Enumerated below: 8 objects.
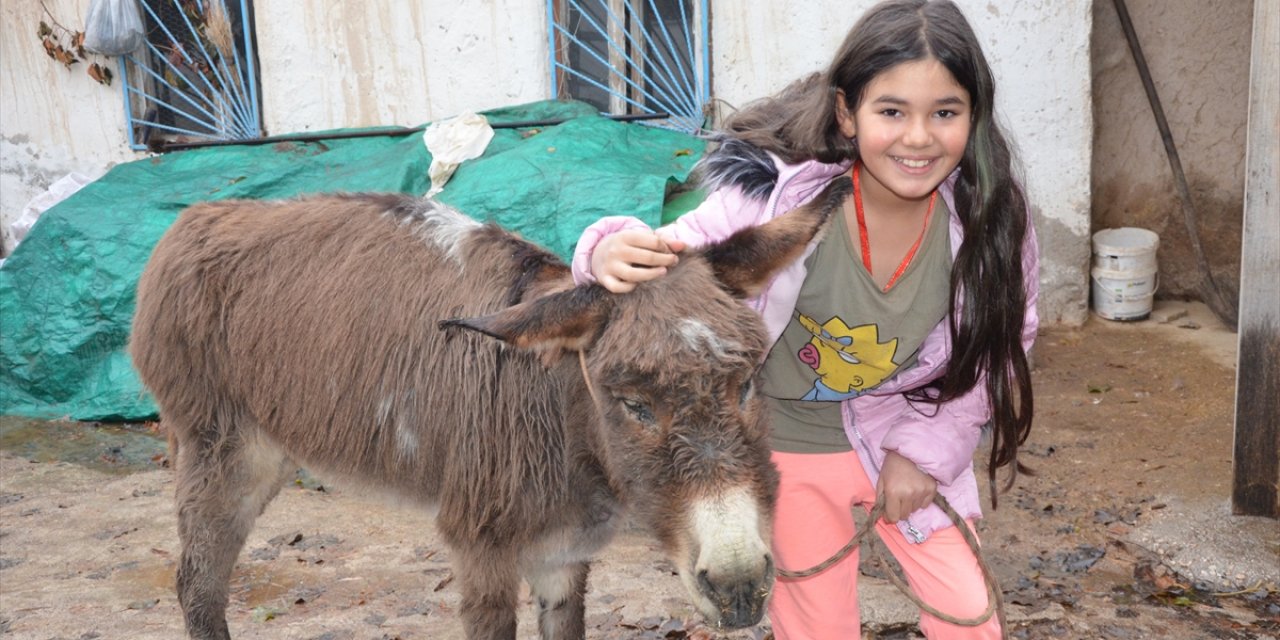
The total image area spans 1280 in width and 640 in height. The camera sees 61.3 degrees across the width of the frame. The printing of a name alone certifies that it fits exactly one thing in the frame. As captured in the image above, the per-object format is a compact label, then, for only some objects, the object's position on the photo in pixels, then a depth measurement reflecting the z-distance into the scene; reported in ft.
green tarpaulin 21.74
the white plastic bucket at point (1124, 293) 24.35
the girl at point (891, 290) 8.61
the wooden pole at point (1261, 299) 15.26
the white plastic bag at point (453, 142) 22.04
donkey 7.80
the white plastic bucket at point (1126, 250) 24.20
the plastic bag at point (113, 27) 25.26
